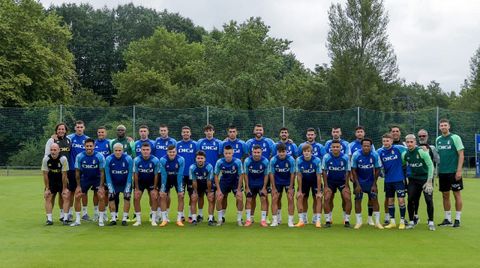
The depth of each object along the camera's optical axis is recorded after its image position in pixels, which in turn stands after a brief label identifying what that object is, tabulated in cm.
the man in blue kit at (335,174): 1116
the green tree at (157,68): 5234
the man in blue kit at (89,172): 1143
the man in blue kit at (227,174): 1150
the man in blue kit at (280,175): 1130
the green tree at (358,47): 4697
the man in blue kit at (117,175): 1134
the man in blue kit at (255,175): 1135
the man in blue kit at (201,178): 1155
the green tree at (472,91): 4697
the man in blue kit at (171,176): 1134
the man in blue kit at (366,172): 1104
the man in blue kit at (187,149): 1267
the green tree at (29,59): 3821
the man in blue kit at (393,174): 1091
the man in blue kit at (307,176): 1120
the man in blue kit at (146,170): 1155
